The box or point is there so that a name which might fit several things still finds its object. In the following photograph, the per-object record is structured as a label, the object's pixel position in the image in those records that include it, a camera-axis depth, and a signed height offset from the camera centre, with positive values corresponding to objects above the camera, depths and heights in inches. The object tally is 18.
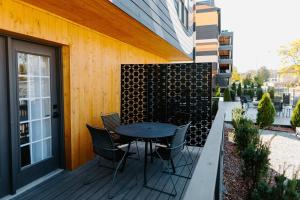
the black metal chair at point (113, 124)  169.3 -29.6
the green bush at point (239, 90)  868.3 -4.2
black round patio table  133.1 -28.4
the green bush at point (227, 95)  695.1 -19.8
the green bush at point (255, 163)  125.8 -44.0
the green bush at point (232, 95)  742.1 -21.1
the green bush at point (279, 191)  84.7 -41.9
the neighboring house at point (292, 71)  743.1 +66.8
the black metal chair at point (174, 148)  128.0 -37.3
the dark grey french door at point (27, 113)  112.5 -14.8
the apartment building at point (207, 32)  1021.2 +276.9
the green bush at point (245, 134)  175.3 -37.8
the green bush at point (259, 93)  648.6 -13.6
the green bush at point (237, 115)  218.6 -27.8
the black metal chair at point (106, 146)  123.6 -34.5
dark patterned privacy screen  198.5 -4.6
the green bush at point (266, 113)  326.6 -36.5
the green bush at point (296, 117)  325.7 -42.7
